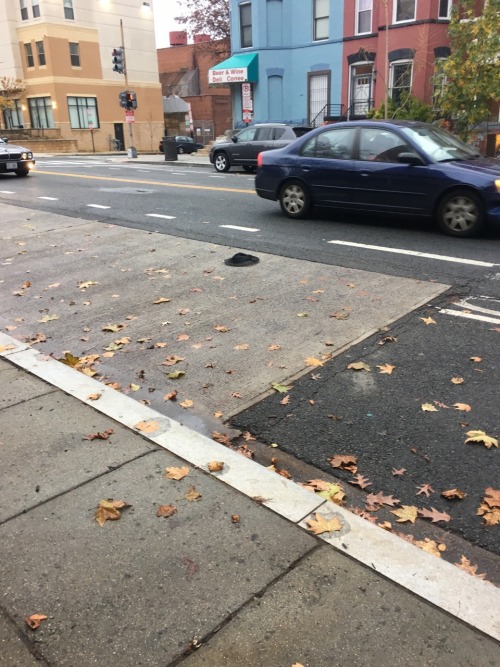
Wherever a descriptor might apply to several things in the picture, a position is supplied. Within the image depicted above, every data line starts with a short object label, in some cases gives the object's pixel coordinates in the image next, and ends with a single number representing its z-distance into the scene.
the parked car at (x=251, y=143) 19.89
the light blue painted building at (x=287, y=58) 26.52
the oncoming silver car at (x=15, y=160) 17.97
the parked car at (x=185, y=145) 42.66
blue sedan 8.20
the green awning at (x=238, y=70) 27.86
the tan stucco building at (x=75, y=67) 45.00
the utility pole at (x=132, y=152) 33.78
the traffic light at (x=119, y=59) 31.09
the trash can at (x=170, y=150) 30.36
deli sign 27.91
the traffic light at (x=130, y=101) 33.75
